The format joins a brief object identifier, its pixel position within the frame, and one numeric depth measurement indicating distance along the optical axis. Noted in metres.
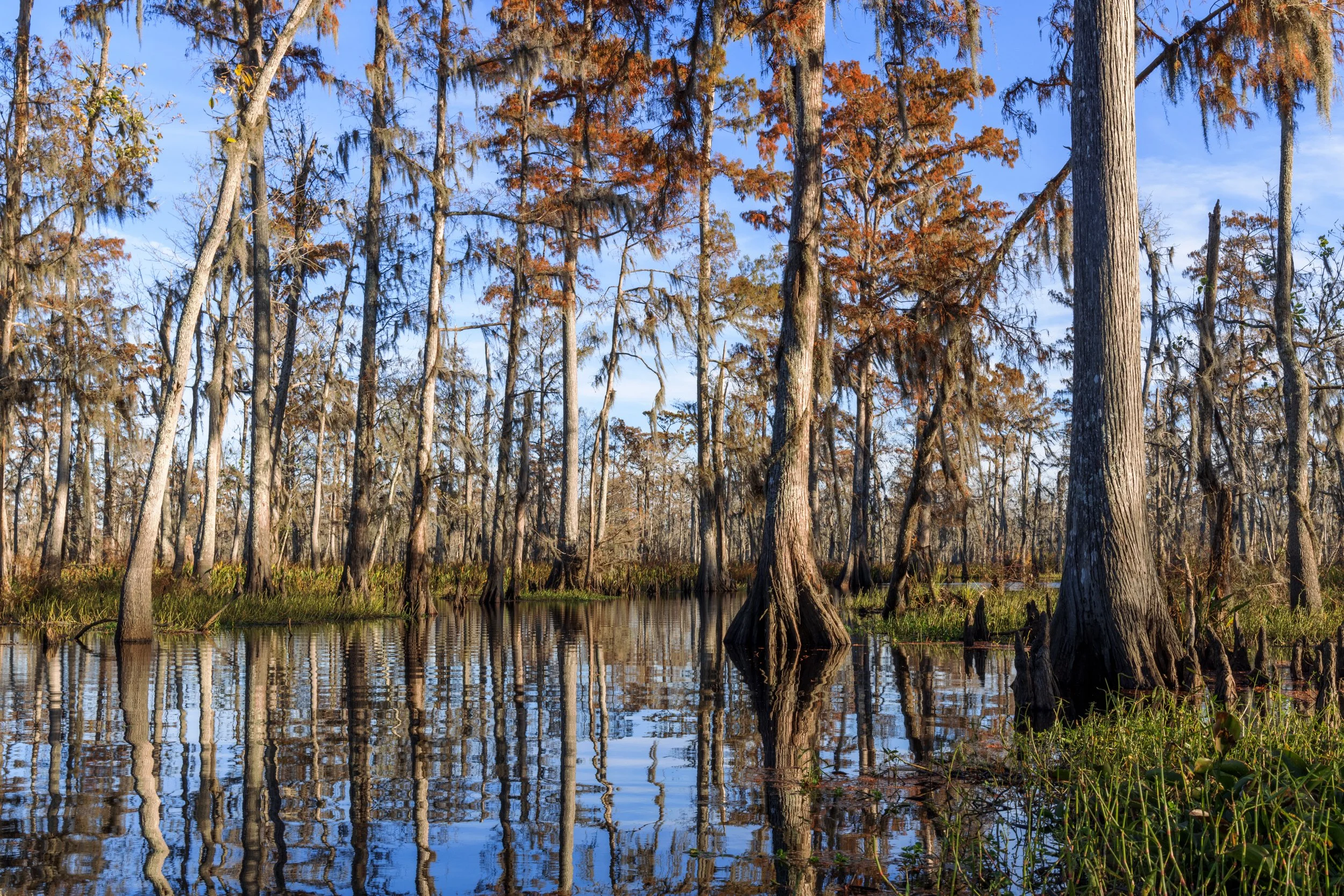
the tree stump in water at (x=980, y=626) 11.28
